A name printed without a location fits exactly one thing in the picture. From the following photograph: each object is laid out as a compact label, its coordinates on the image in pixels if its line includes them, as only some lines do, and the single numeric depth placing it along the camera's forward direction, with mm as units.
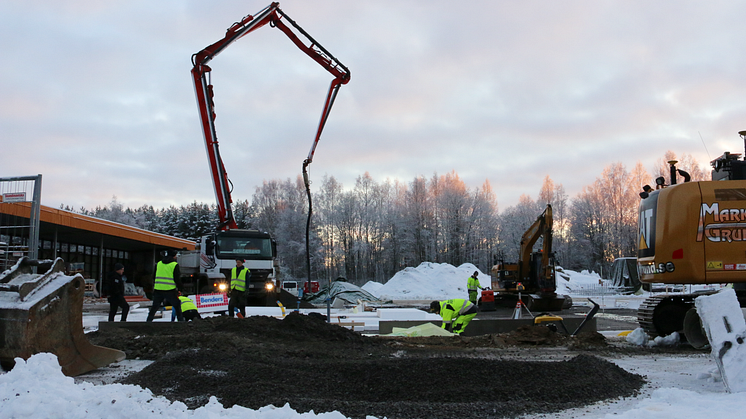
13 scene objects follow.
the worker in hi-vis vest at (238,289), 12992
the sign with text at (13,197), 11227
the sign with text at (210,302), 14896
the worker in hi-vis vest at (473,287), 21078
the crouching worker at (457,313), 11836
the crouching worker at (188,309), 12117
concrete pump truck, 20031
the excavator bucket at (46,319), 6199
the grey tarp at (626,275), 38312
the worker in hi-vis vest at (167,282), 11164
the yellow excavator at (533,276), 21703
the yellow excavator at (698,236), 8383
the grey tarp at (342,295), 27938
